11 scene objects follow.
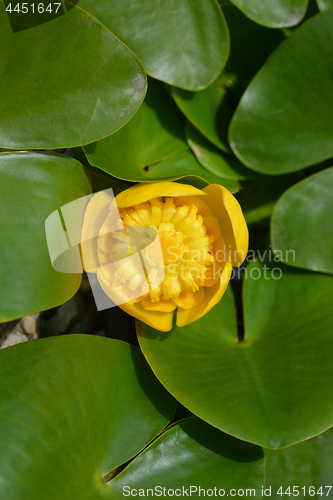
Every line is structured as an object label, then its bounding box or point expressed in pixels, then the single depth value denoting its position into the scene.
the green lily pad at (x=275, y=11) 0.38
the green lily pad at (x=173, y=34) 0.37
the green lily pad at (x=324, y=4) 0.38
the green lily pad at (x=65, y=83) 0.36
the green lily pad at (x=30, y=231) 0.35
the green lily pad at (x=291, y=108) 0.38
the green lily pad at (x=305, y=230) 0.39
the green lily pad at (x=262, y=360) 0.36
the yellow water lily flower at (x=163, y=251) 0.37
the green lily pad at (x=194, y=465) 0.37
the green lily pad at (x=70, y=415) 0.35
